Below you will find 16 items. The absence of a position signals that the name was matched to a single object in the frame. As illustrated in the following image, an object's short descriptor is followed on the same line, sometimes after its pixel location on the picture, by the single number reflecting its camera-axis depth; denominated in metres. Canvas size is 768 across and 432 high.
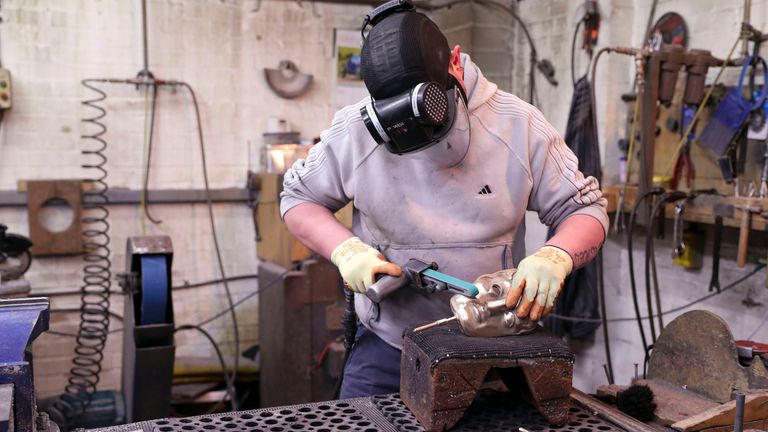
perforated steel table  1.39
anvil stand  1.34
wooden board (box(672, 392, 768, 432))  1.45
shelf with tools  2.63
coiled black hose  3.96
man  1.61
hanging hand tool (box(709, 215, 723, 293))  2.89
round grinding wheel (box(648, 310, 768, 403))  1.61
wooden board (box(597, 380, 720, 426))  1.57
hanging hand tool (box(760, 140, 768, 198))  2.68
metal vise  1.04
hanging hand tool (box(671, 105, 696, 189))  3.20
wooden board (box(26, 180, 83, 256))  3.84
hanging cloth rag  3.58
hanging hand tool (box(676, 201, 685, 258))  2.90
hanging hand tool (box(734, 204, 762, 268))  2.64
